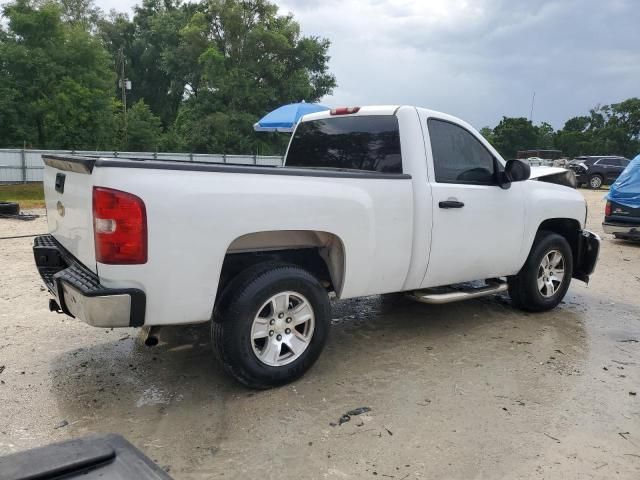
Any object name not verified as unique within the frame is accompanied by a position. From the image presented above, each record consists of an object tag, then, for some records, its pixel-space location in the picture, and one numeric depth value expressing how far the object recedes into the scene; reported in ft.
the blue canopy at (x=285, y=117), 38.32
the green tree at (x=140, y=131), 119.24
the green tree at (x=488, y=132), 203.87
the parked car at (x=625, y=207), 32.96
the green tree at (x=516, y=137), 200.34
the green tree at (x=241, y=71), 110.83
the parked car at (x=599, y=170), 88.17
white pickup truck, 9.78
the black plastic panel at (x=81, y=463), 4.30
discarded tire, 39.47
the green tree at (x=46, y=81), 91.50
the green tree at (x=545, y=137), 206.28
